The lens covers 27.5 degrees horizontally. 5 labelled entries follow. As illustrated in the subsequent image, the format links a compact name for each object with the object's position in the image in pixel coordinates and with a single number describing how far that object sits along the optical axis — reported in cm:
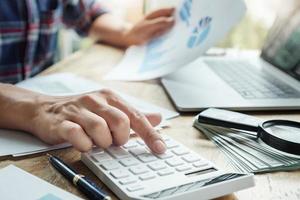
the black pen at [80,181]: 75
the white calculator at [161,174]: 75
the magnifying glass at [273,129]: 88
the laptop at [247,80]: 111
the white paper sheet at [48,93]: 90
